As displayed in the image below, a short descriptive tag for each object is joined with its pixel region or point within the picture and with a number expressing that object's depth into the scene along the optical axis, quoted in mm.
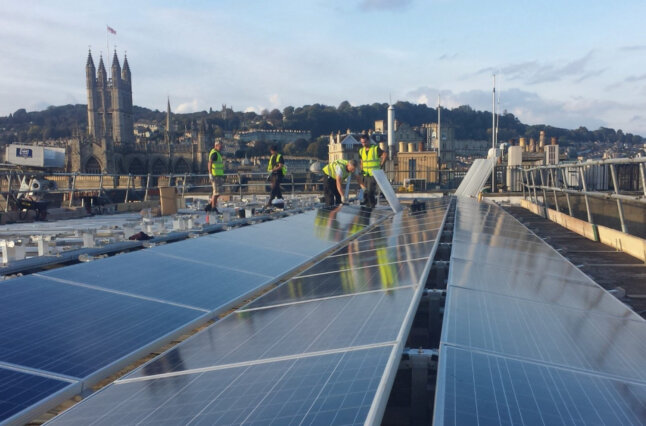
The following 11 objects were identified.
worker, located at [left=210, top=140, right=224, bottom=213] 12156
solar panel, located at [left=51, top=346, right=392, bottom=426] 1888
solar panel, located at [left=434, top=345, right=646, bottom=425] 1803
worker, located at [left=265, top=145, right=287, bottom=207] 12734
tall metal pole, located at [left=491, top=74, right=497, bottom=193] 24625
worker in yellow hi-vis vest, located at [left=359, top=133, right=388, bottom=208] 12836
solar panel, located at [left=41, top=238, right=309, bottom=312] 4195
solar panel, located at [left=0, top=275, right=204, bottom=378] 2838
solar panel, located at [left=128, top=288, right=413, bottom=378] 2697
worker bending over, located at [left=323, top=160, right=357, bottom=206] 13711
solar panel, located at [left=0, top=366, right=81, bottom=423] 2309
